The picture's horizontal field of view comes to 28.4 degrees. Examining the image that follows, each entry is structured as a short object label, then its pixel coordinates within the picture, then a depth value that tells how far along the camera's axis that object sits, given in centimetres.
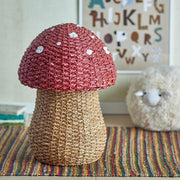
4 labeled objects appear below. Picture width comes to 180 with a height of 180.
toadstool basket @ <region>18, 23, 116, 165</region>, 163
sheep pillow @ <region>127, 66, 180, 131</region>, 245
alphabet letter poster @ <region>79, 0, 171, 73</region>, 279
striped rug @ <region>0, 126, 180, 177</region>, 174
